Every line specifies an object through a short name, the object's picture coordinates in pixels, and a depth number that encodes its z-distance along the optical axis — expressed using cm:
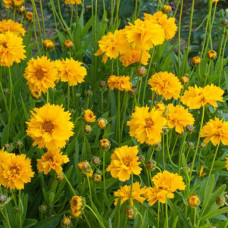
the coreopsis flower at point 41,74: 138
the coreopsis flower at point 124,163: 116
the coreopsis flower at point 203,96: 134
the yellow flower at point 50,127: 113
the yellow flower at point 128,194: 128
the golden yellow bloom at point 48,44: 159
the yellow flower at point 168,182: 124
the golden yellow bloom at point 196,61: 179
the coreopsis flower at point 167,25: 162
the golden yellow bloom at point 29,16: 193
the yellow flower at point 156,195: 122
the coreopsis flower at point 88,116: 142
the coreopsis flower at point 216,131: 130
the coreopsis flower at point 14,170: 116
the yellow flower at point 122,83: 161
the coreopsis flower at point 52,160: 126
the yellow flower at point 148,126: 118
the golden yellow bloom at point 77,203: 115
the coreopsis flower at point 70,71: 150
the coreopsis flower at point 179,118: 139
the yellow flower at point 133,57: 158
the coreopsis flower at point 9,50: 139
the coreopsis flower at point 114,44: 155
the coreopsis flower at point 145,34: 137
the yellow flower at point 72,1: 191
